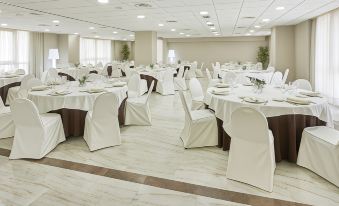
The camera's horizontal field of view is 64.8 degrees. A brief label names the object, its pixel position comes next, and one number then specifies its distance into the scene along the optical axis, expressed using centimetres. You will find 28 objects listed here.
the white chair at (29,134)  364
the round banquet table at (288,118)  337
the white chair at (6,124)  457
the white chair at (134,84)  641
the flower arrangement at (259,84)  424
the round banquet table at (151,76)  984
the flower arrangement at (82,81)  507
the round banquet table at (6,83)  731
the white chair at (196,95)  527
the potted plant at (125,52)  2211
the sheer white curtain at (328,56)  822
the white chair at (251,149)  286
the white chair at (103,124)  389
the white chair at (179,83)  1063
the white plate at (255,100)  353
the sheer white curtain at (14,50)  1293
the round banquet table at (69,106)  421
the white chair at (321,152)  293
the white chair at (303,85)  516
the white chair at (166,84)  959
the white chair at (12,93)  731
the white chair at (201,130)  407
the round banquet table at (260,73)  908
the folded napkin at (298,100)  344
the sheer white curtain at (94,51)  1877
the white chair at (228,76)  657
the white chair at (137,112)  537
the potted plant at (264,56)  1858
